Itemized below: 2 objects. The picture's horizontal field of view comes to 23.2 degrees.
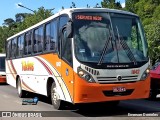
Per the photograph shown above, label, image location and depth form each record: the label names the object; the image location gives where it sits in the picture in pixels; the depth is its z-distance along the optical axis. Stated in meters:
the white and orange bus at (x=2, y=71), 30.30
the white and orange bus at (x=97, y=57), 10.64
